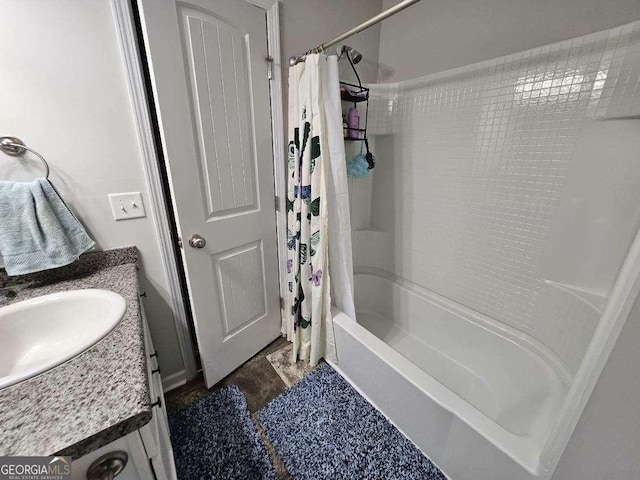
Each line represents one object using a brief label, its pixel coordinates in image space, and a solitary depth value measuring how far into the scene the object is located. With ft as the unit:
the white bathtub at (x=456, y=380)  2.81
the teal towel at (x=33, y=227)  2.63
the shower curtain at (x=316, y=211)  3.84
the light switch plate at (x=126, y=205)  3.34
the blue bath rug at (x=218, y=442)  3.39
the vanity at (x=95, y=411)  1.33
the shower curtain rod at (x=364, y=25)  2.86
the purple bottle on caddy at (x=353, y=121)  5.15
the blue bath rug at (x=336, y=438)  3.42
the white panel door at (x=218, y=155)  3.19
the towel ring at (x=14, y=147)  2.64
